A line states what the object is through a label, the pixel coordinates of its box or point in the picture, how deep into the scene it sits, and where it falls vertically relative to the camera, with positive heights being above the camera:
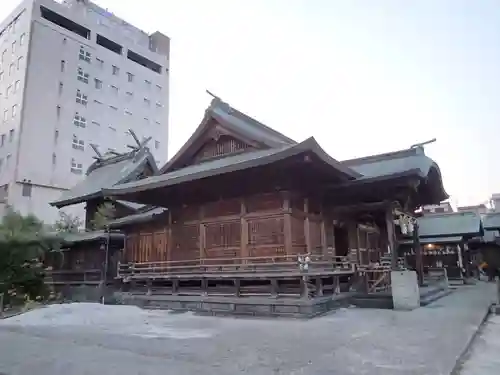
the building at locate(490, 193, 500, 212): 54.56 +7.66
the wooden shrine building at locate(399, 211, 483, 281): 27.28 +0.98
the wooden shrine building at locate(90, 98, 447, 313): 11.28 +1.62
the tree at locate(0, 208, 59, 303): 16.03 +0.43
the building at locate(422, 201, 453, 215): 47.19 +6.07
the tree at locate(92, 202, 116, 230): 20.12 +2.51
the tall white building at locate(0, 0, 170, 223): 31.97 +15.71
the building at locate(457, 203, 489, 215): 50.47 +6.32
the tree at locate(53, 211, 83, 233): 22.33 +2.38
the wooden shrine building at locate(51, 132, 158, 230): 21.97 +5.26
